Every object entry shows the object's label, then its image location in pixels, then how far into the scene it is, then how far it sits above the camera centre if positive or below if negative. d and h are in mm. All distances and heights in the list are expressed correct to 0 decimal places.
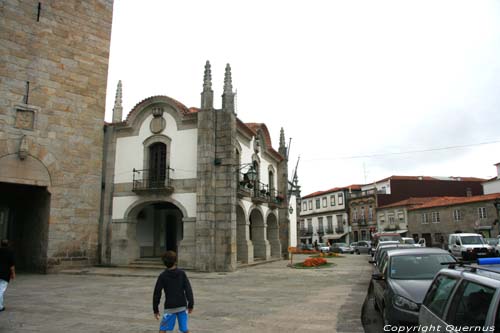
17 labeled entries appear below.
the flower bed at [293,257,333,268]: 19989 -1749
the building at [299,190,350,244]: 59531 +2003
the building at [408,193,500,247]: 35500 +1096
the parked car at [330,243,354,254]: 43494 -2180
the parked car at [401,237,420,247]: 26722 -779
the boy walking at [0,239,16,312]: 8117 -720
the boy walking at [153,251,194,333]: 4988 -832
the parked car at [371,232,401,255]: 26756 -548
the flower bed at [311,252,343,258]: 29088 -1959
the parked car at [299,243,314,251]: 42125 -1861
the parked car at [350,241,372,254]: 39506 -1804
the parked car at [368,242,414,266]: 10476 -904
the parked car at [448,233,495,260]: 21412 -821
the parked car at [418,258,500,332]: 2871 -610
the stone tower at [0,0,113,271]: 16500 +4805
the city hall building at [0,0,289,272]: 16875 +3477
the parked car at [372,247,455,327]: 5609 -870
